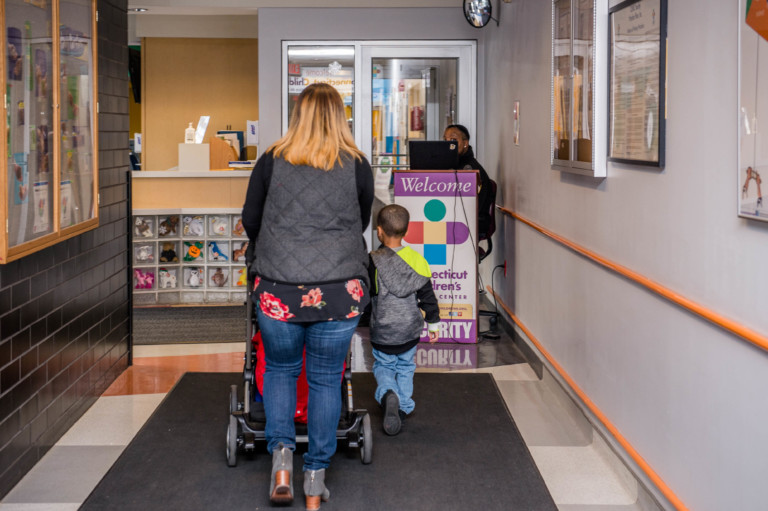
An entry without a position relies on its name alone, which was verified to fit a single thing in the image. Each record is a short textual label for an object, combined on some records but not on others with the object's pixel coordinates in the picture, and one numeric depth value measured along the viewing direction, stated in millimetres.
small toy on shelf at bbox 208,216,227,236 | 7480
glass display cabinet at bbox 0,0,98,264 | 3174
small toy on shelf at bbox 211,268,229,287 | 7535
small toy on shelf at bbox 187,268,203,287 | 7504
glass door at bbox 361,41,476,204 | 7898
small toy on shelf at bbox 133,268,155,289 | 7422
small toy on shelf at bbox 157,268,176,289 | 7469
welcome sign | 5859
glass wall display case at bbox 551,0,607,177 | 3682
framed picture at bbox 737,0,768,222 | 2113
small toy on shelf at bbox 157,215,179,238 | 7449
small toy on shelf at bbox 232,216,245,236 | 7414
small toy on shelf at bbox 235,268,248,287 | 7498
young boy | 4109
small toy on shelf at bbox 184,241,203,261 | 7496
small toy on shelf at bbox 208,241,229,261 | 7504
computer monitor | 5969
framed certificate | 2955
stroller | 3525
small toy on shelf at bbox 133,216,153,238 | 7410
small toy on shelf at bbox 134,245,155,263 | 7414
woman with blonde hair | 3029
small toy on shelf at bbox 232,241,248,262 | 7543
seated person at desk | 6234
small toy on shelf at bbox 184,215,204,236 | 7484
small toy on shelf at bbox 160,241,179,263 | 7453
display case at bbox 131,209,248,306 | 7422
